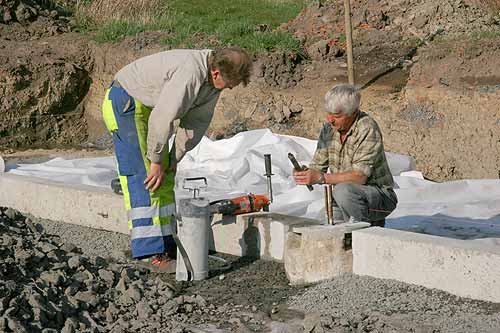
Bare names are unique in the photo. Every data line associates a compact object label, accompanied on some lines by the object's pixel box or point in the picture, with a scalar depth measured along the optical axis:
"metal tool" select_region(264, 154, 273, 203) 9.12
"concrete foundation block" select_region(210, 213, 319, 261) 8.88
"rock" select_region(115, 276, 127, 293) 7.80
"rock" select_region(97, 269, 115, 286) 8.00
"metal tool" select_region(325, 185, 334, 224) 8.19
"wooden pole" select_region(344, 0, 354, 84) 16.32
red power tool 9.05
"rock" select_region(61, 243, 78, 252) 8.90
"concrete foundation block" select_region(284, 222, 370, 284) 7.91
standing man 7.82
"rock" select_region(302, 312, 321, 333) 6.66
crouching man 8.02
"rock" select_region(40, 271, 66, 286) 7.65
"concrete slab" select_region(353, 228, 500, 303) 7.15
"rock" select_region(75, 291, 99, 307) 7.40
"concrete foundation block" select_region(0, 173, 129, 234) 10.23
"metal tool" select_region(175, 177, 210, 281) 8.34
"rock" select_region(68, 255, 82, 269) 8.20
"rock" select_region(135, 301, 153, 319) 7.30
